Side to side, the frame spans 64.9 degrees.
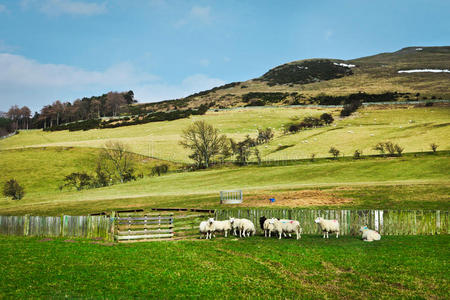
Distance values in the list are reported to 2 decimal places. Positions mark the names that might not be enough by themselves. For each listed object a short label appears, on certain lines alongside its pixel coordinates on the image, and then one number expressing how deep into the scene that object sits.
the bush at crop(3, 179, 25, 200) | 67.06
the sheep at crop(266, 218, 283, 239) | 25.33
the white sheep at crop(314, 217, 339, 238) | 24.98
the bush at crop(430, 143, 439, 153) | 70.07
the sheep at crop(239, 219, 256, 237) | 26.45
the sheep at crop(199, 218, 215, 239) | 25.98
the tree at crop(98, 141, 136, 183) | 88.69
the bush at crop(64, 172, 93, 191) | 79.25
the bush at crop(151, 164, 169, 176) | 88.32
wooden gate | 24.83
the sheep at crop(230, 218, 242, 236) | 26.62
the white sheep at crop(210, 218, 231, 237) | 26.31
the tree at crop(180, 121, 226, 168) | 95.30
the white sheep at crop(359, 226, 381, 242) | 23.20
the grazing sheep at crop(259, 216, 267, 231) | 27.67
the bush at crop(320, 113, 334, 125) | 132.88
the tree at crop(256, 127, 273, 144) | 113.26
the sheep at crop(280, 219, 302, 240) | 24.90
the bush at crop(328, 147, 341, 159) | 79.63
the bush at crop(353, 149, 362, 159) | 75.13
